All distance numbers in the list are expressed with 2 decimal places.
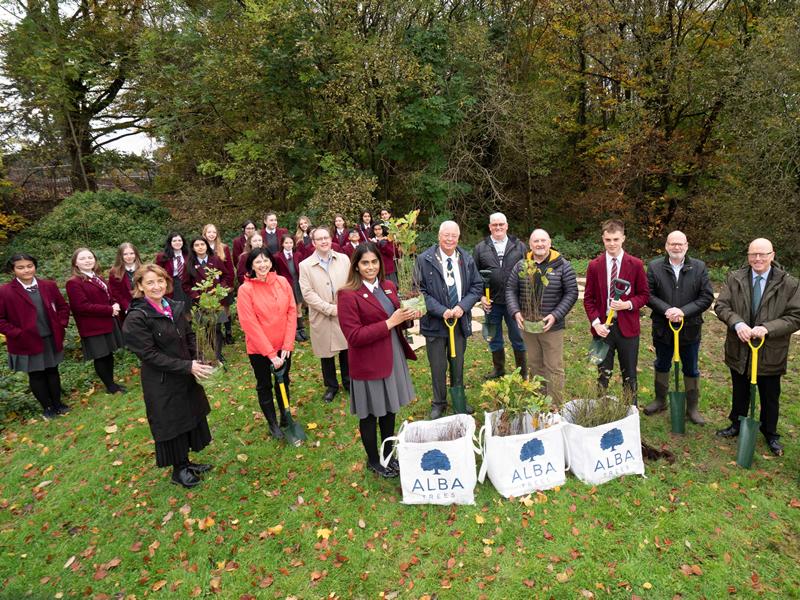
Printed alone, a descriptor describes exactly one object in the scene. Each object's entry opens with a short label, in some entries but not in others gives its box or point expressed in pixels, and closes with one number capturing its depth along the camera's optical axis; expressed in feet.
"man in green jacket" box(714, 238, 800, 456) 12.85
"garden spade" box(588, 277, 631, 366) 14.23
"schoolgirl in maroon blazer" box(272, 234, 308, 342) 23.81
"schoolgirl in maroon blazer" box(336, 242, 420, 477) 11.82
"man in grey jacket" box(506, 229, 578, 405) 14.84
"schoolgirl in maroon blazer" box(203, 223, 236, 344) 22.80
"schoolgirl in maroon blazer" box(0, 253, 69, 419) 17.98
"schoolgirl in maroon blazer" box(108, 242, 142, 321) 20.70
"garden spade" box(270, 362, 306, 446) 15.79
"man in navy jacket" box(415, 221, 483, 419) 15.33
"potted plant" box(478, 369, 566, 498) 12.10
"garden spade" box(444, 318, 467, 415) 15.30
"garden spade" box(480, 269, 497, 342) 17.49
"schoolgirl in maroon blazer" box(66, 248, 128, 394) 19.35
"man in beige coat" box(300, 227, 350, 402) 16.87
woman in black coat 12.10
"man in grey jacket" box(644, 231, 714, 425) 14.61
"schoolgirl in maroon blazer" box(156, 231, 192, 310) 21.58
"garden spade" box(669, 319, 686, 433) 14.69
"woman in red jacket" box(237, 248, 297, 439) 14.32
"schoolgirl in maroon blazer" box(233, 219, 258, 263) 25.49
